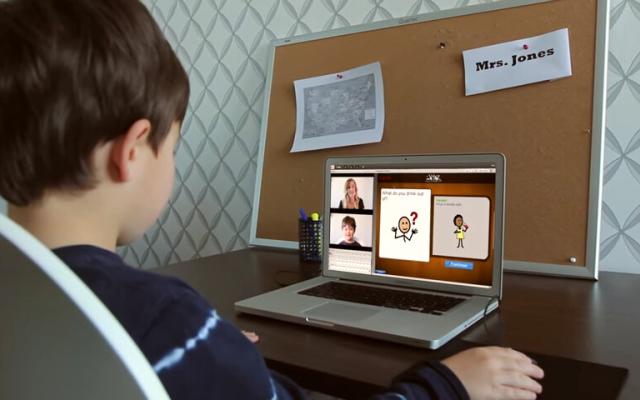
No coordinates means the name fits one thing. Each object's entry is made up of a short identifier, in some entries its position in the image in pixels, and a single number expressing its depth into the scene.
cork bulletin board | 1.00
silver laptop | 0.75
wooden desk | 0.59
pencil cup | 1.18
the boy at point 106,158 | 0.42
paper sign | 1.02
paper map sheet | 1.24
